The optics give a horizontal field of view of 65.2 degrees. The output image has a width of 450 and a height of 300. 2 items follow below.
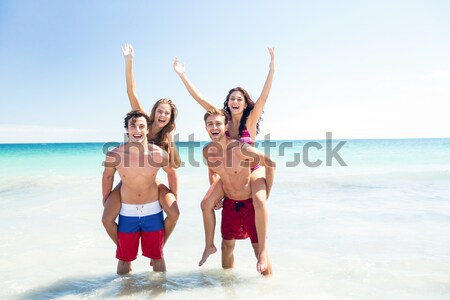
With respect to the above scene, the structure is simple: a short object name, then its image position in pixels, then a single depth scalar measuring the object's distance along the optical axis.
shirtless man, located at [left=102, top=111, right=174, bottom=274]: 3.91
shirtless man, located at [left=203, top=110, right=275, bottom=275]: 3.95
